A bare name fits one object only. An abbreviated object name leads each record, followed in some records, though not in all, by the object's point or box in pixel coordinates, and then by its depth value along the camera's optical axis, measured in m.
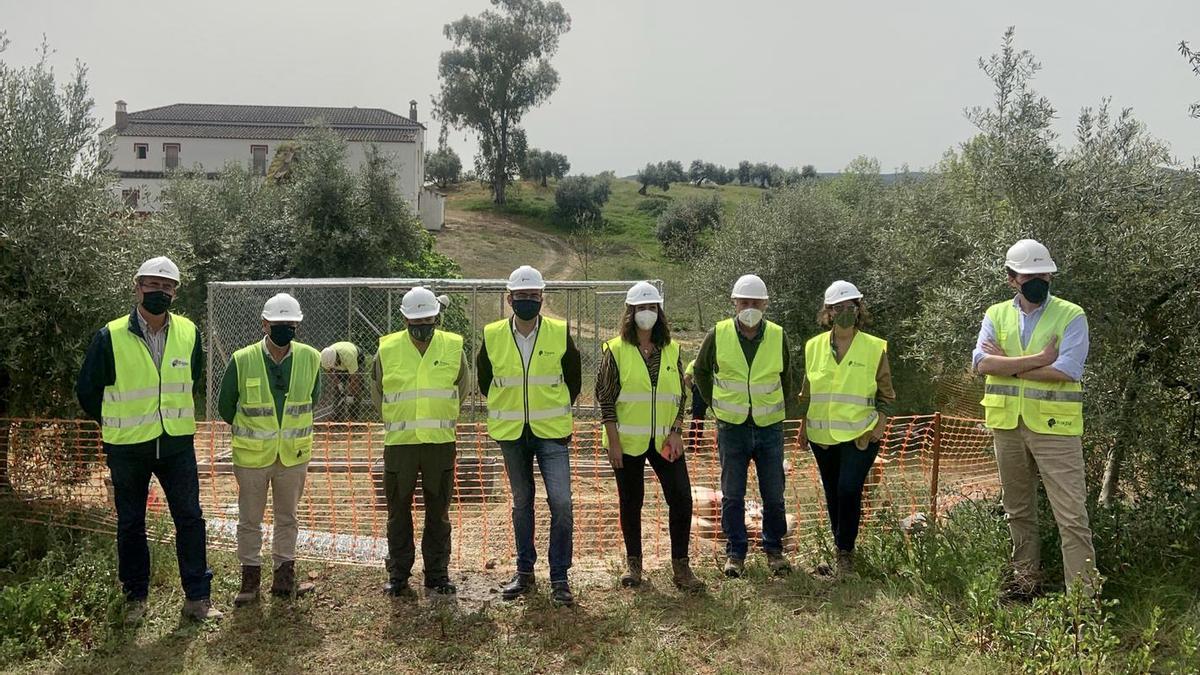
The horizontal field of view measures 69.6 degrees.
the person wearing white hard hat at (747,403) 5.47
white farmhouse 43.06
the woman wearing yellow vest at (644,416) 5.28
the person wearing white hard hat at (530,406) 5.16
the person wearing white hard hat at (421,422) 5.08
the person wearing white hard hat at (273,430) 5.07
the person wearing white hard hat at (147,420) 4.78
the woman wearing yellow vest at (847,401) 5.36
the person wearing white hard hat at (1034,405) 4.59
